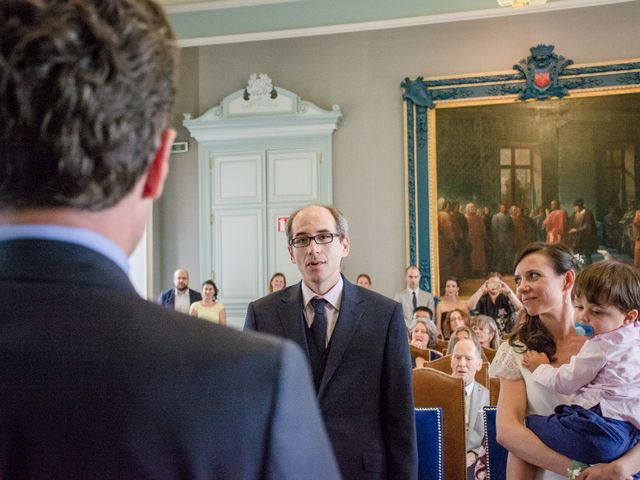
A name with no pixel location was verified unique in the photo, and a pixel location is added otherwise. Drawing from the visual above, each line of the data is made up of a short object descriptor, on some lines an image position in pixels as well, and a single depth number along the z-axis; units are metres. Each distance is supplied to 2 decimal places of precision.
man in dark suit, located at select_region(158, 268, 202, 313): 11.66
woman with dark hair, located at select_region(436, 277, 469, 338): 11.07
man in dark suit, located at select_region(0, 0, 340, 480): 0.74
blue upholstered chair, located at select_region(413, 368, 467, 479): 3.94
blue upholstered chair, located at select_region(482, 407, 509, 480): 3.44
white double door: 12.62
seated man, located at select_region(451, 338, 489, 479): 4.80
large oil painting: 11.56
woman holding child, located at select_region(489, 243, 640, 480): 2.82
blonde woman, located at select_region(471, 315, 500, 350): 7.54
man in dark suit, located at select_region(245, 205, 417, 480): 2.89
